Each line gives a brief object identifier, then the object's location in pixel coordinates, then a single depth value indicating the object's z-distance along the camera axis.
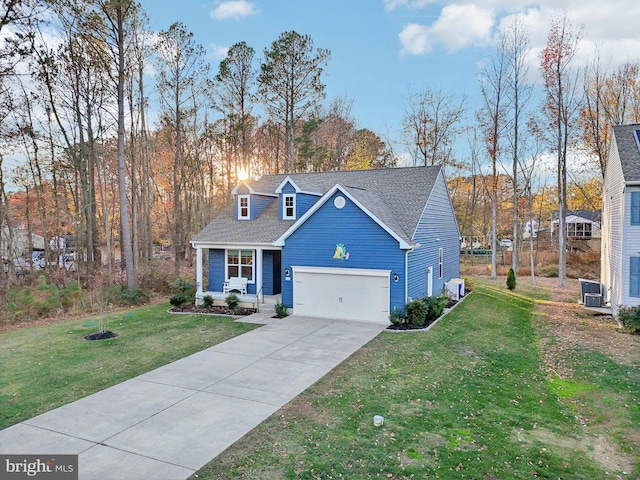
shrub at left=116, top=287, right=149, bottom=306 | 18.78
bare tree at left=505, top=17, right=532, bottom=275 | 25.47
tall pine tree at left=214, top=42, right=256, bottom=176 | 27.20
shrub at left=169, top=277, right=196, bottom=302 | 17.92
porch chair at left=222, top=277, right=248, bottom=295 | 17.80
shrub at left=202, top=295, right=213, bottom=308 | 17.34
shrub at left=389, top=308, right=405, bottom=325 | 13.86
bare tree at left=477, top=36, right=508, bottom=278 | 26.22
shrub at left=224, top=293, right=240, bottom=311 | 16.83
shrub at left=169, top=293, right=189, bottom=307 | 17.50
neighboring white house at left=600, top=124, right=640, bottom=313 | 13.64
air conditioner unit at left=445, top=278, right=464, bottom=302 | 18.98
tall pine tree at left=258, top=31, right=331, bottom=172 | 26.91
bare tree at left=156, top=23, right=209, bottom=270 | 23.91
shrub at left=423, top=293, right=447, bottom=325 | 14.63
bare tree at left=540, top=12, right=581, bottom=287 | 23.77
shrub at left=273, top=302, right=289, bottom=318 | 15.64
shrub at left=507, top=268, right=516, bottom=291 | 22.72
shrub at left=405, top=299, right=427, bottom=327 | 13.87
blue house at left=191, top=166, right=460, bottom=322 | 14.38
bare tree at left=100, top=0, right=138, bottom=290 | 18.12
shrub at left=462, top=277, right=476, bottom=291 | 22.48
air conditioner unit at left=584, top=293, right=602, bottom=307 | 17.02
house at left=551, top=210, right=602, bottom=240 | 44.88
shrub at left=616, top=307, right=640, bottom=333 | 12.96
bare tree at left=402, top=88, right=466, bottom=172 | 31.30
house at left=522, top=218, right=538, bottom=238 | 55.79
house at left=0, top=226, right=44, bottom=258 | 20.84
